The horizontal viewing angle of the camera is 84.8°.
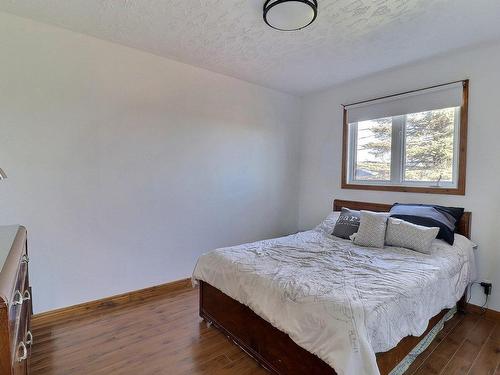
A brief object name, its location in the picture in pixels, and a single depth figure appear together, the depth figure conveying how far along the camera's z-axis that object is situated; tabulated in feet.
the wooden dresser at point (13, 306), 2.88
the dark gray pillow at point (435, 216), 8.15
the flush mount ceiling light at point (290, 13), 5.96
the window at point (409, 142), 9.02
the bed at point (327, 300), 4.49
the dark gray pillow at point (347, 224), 9.27
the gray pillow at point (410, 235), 7.69
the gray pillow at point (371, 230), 8.35
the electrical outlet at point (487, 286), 8.23
